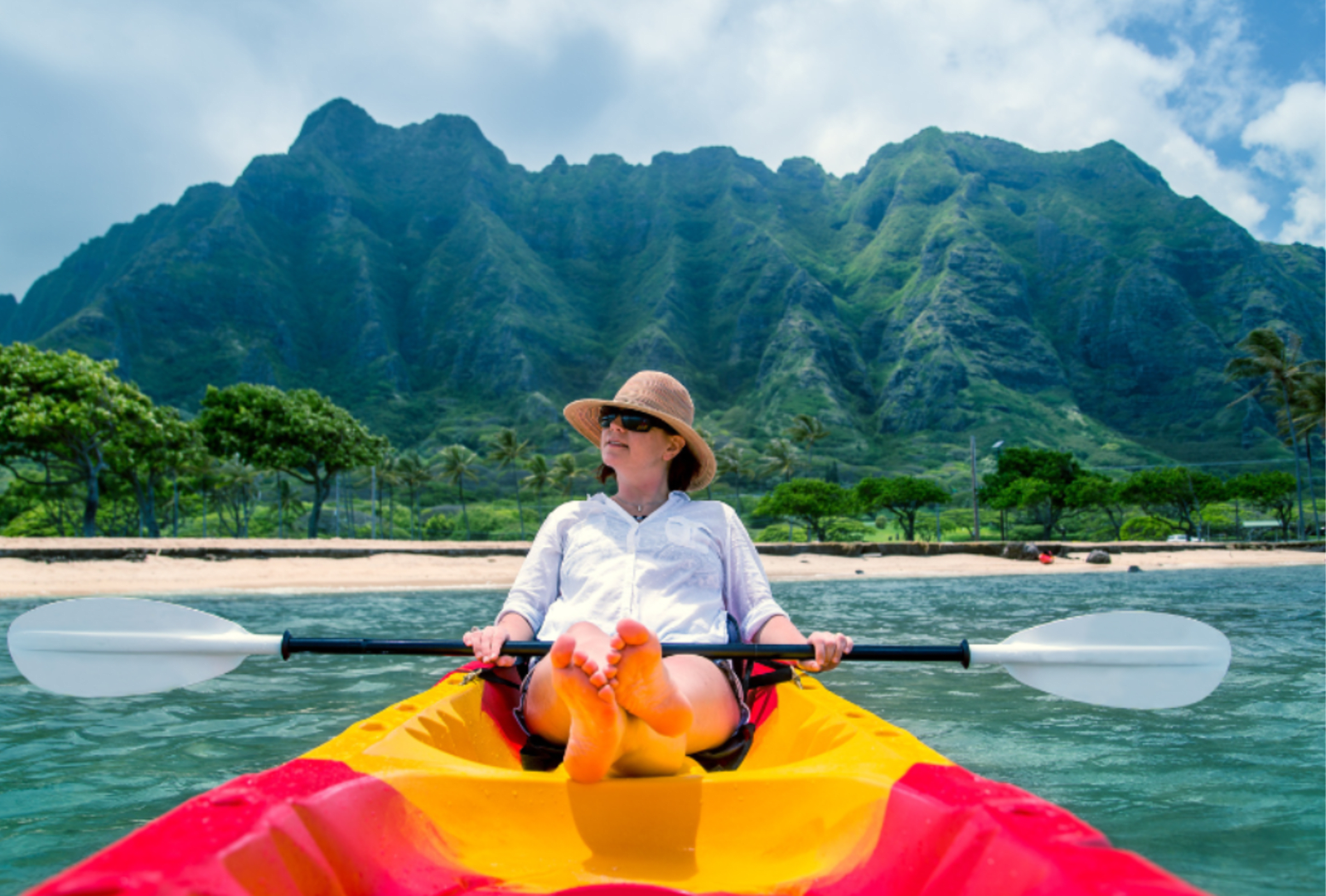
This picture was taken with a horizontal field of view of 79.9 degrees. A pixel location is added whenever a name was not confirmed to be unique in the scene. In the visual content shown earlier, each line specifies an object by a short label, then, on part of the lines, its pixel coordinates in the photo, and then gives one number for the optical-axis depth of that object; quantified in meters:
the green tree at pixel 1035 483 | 43.09
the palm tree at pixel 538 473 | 58.78
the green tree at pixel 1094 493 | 42.53
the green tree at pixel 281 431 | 35.25
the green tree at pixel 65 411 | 25.81
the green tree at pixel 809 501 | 47.69
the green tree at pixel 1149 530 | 46.59
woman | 1.87
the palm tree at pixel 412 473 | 59.84
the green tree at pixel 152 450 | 29.44
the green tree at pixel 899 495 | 45.66
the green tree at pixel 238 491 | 51.91
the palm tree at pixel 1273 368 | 40.72
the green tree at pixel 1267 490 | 43.22
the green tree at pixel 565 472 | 58.44
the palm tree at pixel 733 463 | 54.71
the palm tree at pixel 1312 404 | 38.16
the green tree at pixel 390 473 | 58.41
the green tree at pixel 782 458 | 56.94
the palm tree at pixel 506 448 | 59.66
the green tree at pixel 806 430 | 57.97
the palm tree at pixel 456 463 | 59.38
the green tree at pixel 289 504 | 51.62
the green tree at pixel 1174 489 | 43.31
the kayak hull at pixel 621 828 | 1.44
